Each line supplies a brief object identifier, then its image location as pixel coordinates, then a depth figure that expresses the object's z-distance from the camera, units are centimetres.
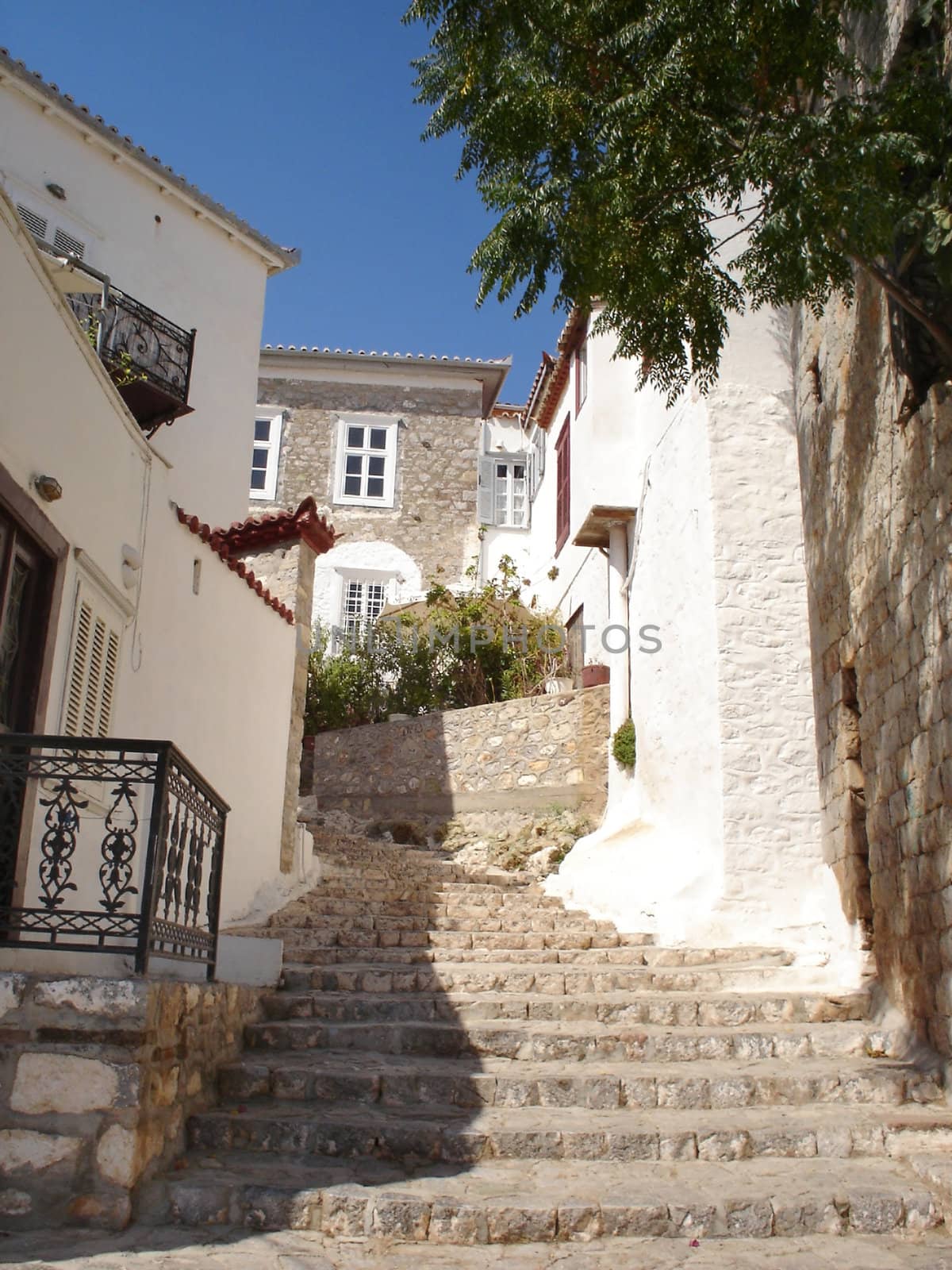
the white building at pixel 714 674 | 891
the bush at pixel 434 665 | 1772
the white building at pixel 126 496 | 542
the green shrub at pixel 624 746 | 1198
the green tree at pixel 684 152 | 498
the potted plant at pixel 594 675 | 1512
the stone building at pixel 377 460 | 2109
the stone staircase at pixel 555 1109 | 410
